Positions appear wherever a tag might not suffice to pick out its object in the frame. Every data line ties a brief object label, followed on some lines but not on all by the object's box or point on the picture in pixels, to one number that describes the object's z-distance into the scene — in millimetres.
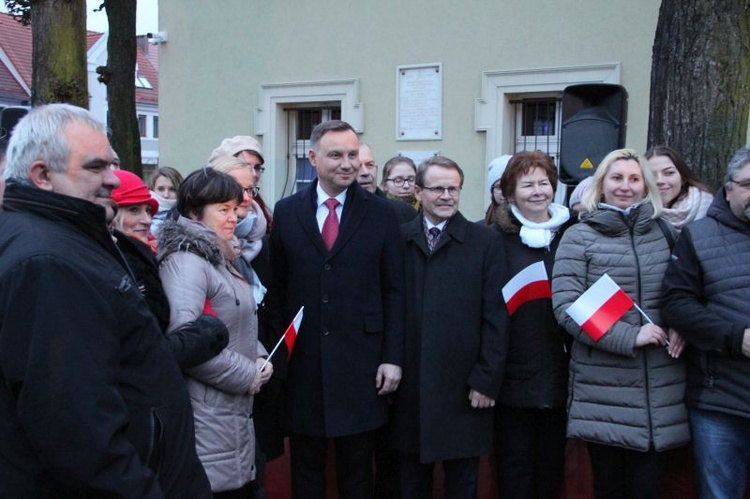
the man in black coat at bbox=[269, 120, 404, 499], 3744
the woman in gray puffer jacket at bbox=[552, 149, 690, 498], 3465
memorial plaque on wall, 9914
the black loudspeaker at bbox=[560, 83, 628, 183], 6258
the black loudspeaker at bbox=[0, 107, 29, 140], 4215
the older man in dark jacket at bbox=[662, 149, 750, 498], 3330
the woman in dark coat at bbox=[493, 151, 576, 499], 3779
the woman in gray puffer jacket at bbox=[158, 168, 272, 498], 3064
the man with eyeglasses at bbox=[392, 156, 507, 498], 3721
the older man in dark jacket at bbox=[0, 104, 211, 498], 1805
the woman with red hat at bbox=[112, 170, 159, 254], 3086
